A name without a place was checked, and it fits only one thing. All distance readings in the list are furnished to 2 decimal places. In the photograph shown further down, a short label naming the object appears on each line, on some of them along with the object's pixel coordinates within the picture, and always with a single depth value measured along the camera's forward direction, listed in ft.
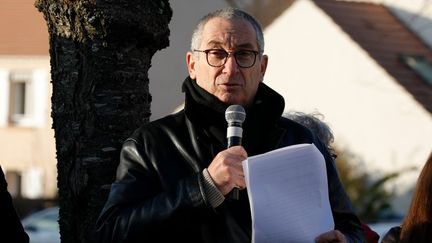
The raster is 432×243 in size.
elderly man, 23.99
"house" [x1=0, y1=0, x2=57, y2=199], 205.27
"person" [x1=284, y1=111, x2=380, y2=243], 34.94
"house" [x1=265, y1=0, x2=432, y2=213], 162.09
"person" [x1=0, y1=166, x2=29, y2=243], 25.70
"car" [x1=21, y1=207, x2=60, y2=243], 109.58
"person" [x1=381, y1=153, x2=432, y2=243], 29.64
